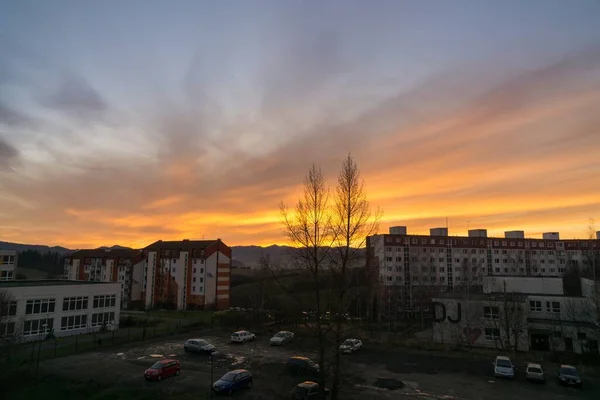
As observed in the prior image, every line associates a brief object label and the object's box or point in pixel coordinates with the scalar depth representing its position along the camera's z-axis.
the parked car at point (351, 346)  42.26
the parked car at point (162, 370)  30.45
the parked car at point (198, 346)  41.00
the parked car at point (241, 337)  48.50
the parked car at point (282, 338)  47.26
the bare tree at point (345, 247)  20.27
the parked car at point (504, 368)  33.00
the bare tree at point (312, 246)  20.19
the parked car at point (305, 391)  25.58
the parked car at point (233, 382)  27.38
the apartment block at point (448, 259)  84.62
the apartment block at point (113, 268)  93.31
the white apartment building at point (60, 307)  46.22
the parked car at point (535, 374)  31.61
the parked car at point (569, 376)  30.67
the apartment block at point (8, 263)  89.01
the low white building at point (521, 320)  43.22
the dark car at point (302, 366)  32.75
